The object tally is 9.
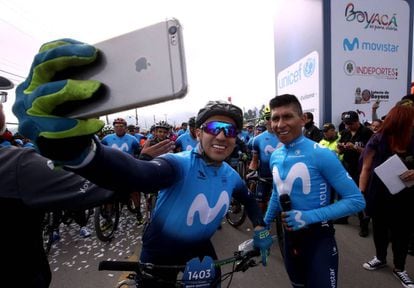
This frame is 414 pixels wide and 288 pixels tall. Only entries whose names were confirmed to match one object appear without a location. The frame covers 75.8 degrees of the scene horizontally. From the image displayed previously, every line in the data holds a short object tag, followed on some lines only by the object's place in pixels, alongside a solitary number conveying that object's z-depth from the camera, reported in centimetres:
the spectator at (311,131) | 648
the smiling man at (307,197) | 202
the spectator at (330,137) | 593
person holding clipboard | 317
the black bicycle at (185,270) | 147
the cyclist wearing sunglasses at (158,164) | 75
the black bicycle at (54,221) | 464
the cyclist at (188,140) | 657
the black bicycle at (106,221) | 479
